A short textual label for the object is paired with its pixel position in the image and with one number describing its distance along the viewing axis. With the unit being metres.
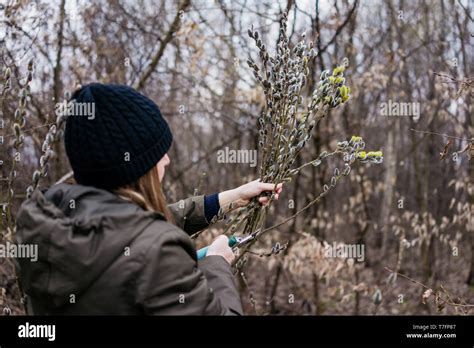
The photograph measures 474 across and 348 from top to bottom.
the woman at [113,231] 1.21
